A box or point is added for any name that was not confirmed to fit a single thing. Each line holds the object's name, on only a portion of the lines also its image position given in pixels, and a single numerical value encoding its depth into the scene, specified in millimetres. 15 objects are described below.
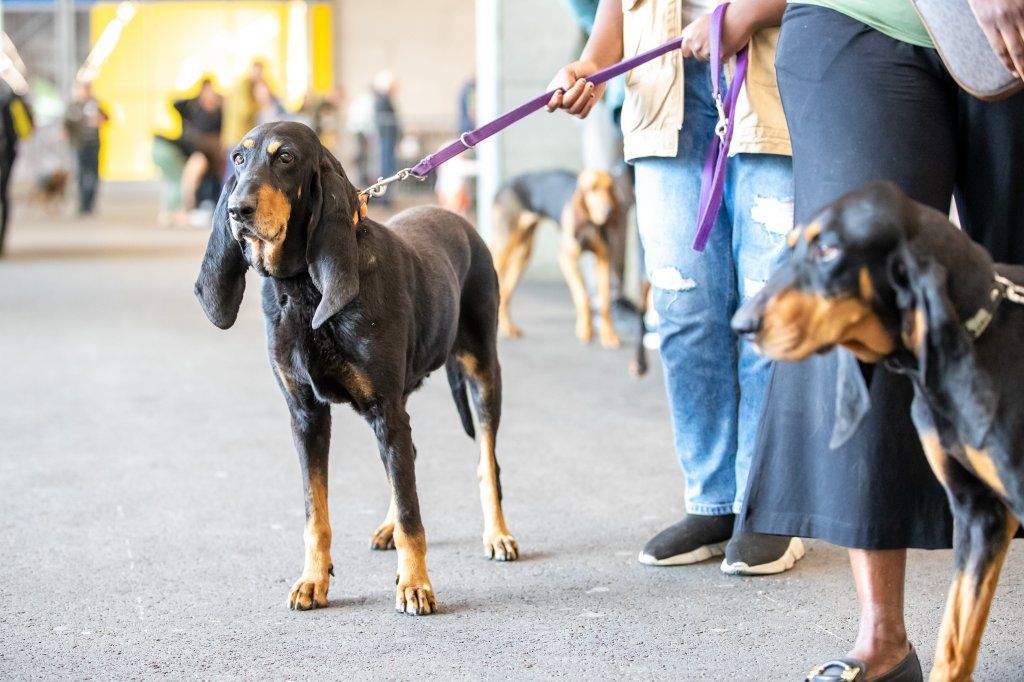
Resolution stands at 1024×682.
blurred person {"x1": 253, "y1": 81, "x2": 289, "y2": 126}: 16438
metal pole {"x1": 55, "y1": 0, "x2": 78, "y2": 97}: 26422
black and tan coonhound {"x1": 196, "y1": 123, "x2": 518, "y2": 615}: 2664
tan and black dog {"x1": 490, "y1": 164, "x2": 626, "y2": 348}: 7352
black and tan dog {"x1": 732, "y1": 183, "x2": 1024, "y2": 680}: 1731
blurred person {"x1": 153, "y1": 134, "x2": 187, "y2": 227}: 17359
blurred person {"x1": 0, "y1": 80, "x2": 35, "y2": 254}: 11758
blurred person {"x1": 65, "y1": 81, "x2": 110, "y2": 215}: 19516
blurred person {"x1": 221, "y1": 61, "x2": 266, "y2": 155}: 16328
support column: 10031
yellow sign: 26609
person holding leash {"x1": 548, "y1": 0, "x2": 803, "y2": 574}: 3020
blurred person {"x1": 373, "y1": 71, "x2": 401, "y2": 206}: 20547
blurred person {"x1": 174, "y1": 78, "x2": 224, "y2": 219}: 17234
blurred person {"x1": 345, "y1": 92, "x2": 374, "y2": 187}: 21000
